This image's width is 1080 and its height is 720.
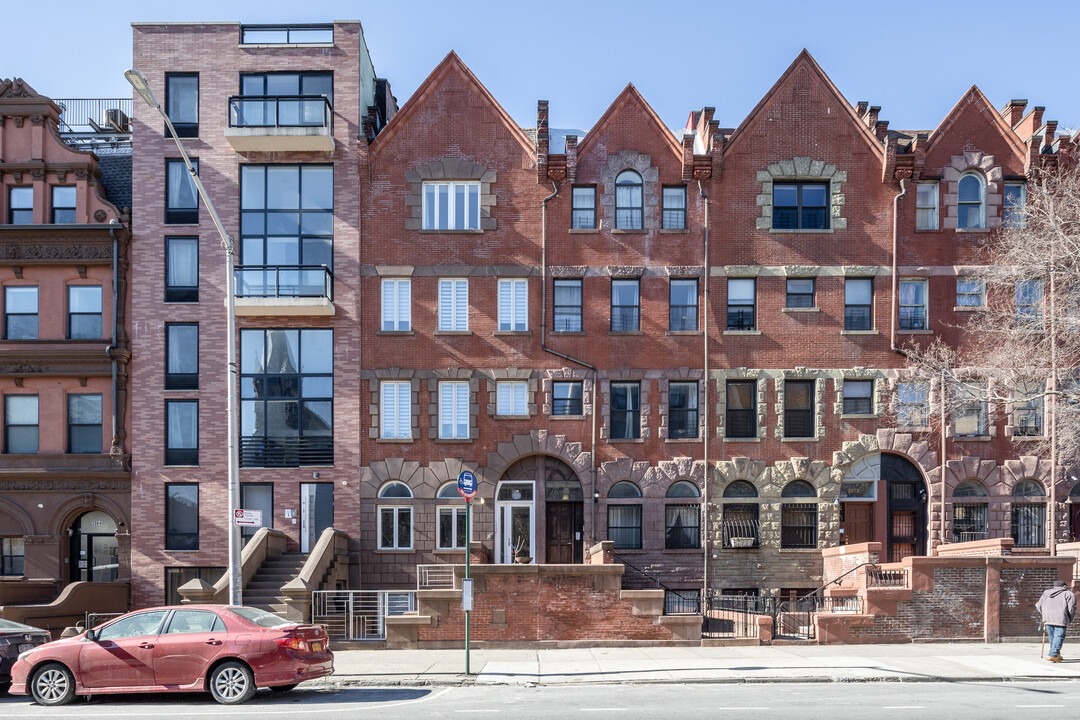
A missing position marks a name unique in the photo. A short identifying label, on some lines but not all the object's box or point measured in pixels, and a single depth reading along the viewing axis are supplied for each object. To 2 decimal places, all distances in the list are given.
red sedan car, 14.92
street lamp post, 17.98
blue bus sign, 17.61
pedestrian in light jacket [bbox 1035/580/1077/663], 18.34
